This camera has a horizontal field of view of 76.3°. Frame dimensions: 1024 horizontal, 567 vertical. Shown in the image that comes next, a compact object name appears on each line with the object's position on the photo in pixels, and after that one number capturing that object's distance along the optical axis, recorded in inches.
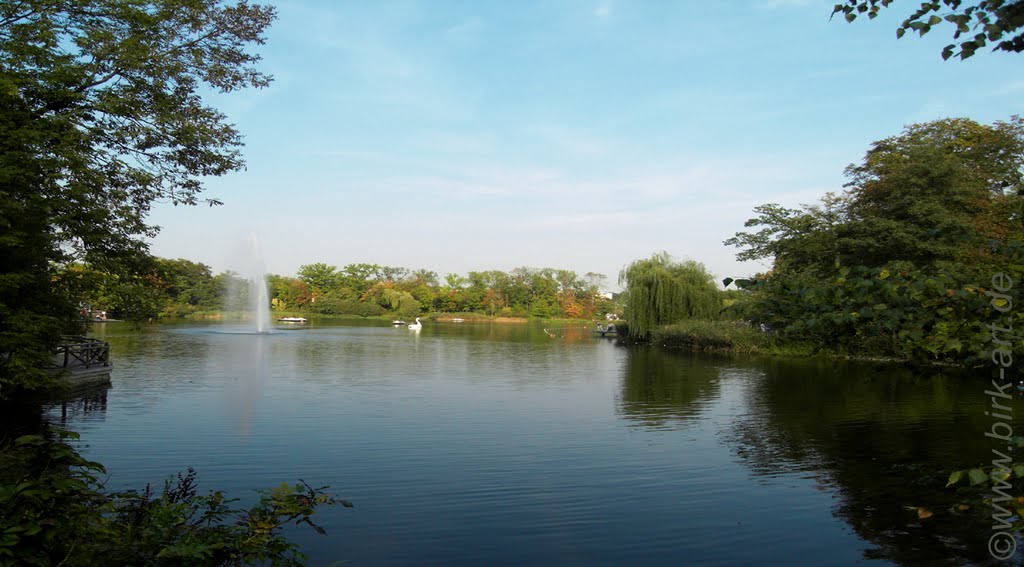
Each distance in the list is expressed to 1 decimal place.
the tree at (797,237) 1104.2
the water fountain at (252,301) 2076.6
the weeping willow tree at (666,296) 1589.6
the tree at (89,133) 293.1
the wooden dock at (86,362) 629.3
